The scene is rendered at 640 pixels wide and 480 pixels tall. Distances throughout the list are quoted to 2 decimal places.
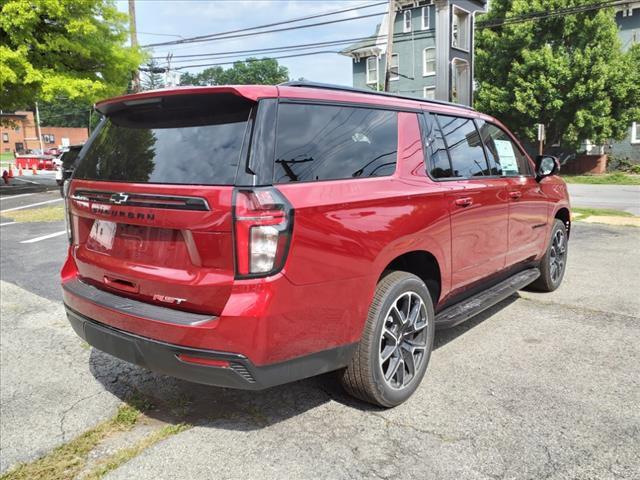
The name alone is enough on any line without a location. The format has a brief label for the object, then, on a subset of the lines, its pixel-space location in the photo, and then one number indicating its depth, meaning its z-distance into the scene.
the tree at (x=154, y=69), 29.40
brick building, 81.19
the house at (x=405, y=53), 32.94
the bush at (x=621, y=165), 28.23
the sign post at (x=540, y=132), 17.26
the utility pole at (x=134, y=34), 21.21
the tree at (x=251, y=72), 64.94
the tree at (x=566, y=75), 24.58
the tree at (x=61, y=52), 16.39
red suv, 2.54
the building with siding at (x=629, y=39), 29.19
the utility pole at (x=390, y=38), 20.48
